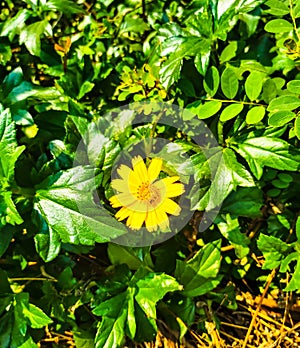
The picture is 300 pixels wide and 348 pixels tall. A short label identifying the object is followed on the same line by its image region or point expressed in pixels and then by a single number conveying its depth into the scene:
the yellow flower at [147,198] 0.15
